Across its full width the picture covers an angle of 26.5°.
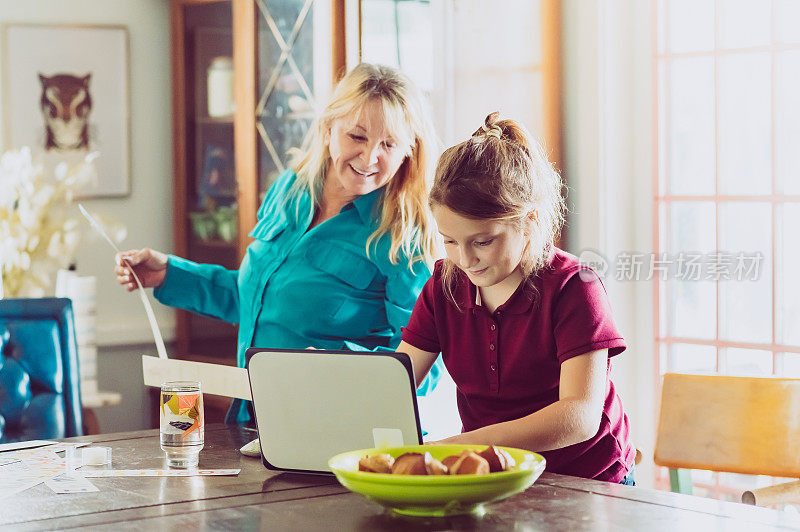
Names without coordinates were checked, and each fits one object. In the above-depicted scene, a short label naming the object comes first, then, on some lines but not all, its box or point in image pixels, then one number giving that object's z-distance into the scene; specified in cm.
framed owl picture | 532
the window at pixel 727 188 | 407
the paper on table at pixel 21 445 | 311
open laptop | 269
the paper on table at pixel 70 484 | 273
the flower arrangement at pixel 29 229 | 466
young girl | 279
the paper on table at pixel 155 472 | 283
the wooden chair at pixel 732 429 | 322
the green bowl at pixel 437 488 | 244
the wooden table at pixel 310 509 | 248
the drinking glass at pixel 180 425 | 288
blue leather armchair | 348
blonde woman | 333
